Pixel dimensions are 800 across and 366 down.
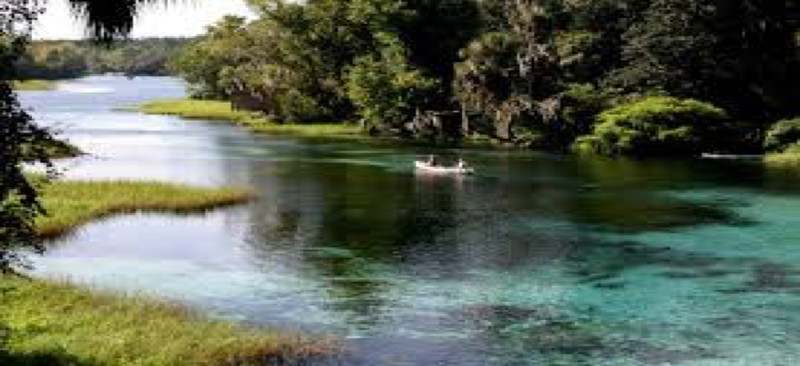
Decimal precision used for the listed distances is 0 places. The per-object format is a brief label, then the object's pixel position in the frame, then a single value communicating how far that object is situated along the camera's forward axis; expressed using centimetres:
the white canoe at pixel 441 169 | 7262
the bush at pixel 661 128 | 8606
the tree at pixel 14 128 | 1759
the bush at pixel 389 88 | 10581
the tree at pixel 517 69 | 9500
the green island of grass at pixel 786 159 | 7910
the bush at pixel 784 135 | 8506
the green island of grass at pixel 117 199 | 4925
